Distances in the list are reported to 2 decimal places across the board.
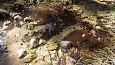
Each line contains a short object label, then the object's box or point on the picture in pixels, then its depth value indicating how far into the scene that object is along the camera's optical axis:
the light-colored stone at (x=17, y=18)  2.95
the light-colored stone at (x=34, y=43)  2.49
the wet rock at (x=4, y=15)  3.00
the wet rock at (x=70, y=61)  2.24
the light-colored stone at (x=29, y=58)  2.30
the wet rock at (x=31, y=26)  2.77
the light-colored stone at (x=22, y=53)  2.37
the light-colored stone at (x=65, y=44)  2.44
